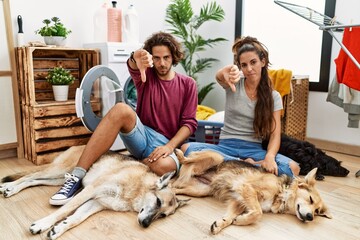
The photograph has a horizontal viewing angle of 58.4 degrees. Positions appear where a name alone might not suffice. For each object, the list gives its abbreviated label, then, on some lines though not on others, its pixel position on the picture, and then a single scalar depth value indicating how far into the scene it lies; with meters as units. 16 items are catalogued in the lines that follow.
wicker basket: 3.16
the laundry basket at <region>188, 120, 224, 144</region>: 2.76
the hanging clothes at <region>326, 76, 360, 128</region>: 2.72
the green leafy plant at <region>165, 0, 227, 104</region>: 3.85
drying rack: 1.95
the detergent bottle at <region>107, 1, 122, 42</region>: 3.21
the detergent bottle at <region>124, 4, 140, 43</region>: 3.22
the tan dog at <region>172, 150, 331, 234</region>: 1.74
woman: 2.19
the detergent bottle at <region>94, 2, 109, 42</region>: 3.22
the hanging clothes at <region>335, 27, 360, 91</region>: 2.47
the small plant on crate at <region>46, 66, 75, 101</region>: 2.90
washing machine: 2.72
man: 1.99
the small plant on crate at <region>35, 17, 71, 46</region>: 2.86
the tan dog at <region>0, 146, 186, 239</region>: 1.63
